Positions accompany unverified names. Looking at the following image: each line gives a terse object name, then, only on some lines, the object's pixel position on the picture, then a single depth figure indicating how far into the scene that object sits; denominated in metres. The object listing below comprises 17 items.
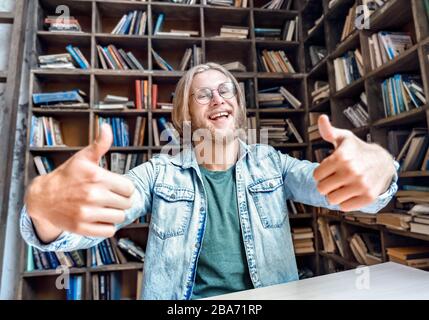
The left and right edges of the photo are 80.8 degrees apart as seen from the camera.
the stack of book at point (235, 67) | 2.23
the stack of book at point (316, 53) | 2.22
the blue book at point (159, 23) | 2.21
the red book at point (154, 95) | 2.14
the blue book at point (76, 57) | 2.10
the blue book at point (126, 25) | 2.17
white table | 0.63
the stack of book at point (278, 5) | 2.41
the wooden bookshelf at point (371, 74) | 1.21
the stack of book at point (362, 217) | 1.51
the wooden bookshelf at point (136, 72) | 2.03
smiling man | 0.52
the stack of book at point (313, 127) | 2.15
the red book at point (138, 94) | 2.13
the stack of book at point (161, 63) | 2.18
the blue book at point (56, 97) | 1.97
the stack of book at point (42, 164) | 1.99
